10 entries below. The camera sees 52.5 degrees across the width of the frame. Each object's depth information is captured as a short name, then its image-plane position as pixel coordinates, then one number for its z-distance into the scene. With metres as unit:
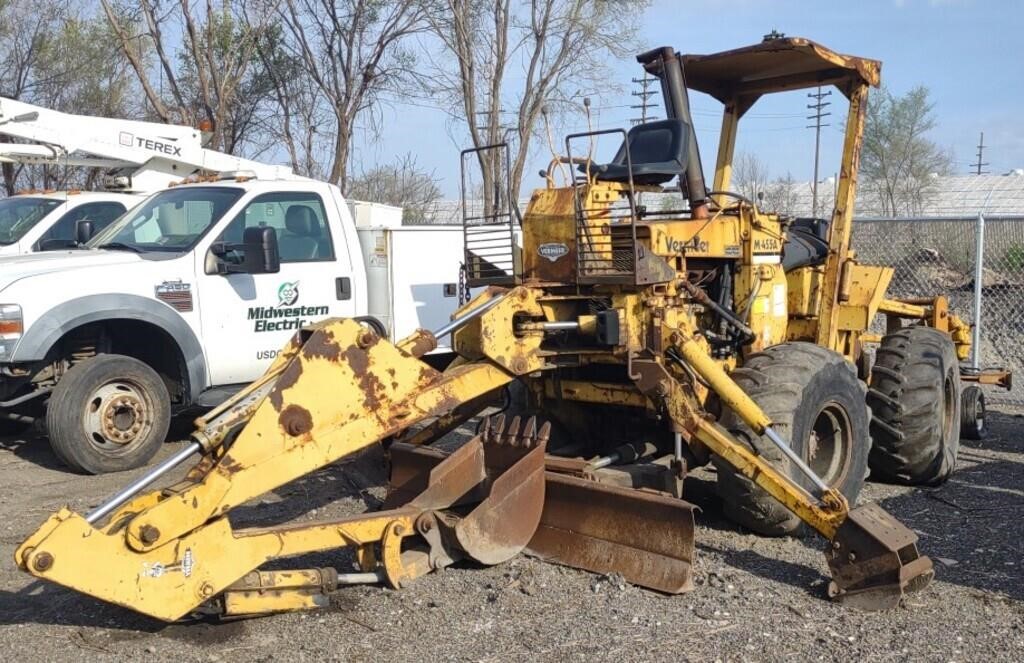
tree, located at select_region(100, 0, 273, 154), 19.88
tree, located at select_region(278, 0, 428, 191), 21.12
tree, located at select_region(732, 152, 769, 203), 30.81
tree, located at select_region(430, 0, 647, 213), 20.58
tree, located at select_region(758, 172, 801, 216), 27.17
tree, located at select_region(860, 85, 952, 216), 36.34
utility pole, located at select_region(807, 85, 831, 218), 43.03
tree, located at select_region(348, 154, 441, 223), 22.56
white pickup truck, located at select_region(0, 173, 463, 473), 7.91
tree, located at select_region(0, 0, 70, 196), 23.59
